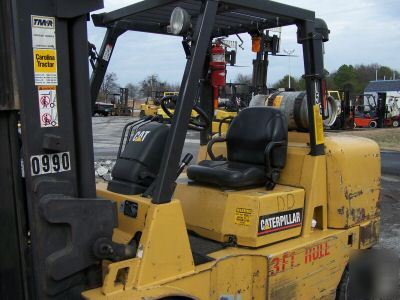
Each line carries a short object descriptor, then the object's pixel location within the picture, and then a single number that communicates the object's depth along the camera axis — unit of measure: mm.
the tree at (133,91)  51750
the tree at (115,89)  43519
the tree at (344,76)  75744
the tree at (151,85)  50959
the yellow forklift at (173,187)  2488
